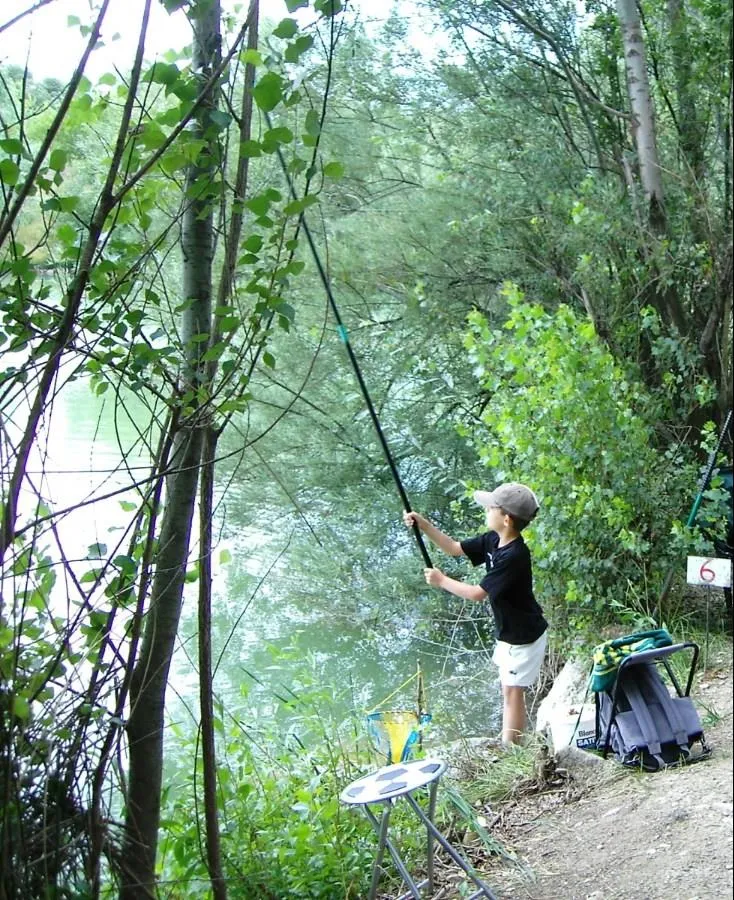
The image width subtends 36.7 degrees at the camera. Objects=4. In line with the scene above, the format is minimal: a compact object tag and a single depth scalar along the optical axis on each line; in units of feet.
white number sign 10.45
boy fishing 10.81
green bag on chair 9.62
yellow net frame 10.34
